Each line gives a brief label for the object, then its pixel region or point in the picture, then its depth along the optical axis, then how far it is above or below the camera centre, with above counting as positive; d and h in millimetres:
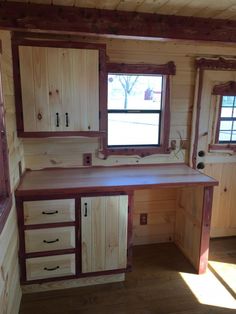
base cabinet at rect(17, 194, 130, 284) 2035 -1044
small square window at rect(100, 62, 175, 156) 2535 -69
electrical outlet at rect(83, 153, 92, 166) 2568 -540
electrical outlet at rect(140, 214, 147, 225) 2836 -1216
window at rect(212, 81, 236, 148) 2691 -100
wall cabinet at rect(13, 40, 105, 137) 2068 +123
